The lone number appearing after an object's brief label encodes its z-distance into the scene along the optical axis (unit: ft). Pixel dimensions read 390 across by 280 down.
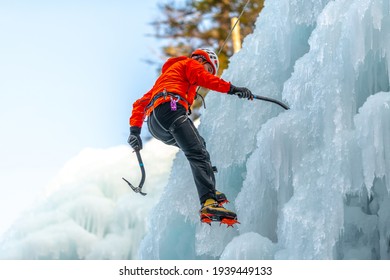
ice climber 25.04
